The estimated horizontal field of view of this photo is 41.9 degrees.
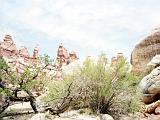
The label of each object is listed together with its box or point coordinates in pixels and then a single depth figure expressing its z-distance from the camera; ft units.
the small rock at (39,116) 16.39
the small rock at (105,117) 18.17
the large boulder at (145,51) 27.43
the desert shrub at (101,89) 19.52
